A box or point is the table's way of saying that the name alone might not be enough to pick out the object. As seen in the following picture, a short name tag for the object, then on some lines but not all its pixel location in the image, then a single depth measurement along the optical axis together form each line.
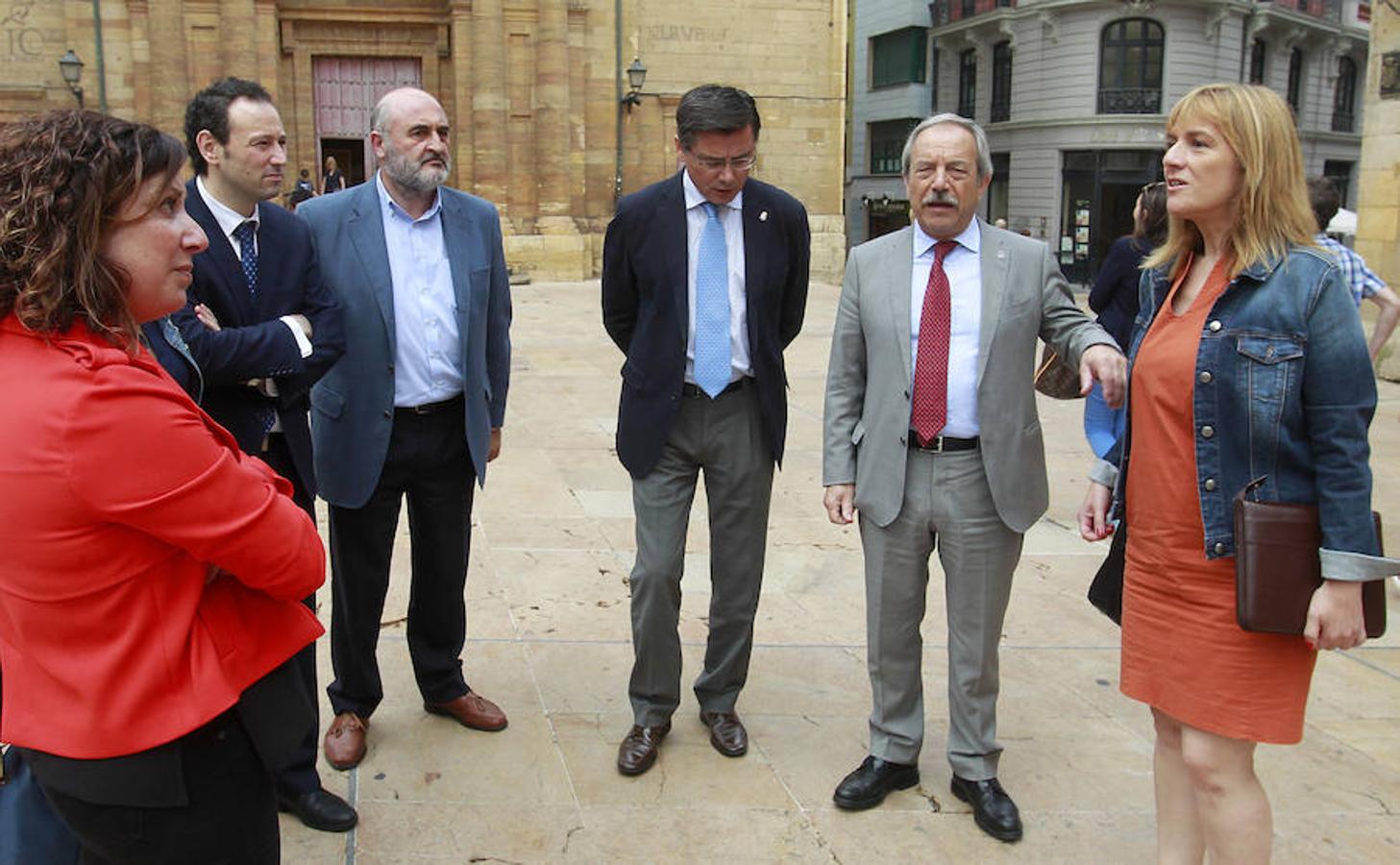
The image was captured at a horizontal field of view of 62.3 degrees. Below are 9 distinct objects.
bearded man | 3.70
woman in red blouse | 1.68
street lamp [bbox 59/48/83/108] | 20.23
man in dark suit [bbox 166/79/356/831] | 3.24
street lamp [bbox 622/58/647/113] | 22.41
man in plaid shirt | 5.35
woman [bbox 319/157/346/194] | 19.84
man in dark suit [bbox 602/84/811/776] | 3.73
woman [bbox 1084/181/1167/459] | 5.18
